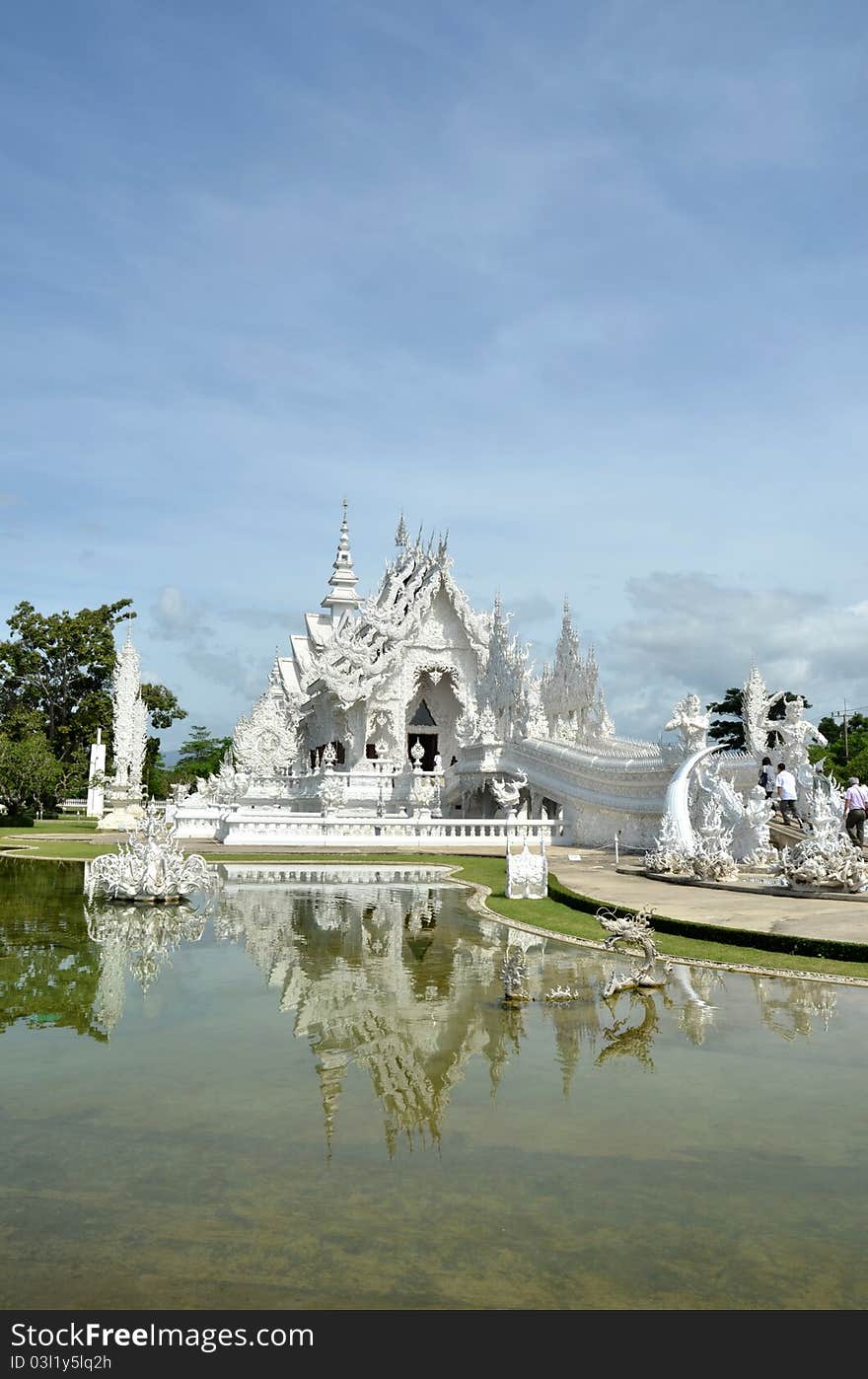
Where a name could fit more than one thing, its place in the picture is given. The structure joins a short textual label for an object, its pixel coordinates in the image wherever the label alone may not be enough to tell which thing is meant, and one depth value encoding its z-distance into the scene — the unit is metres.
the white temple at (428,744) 26.06
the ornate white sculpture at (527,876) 15.73
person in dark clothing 23.20
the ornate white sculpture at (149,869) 14.80
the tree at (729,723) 52.58
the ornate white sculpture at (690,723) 22.22
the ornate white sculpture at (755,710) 27.97
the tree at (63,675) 55.72
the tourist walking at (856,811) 18.78
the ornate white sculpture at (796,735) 22.72
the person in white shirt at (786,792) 21.33
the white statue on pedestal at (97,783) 45.72
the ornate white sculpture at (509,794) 23.91
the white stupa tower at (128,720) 51.09
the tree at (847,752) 46.47
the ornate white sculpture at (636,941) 9.05
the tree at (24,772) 41.28
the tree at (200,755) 87.36
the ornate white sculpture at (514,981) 8.58
